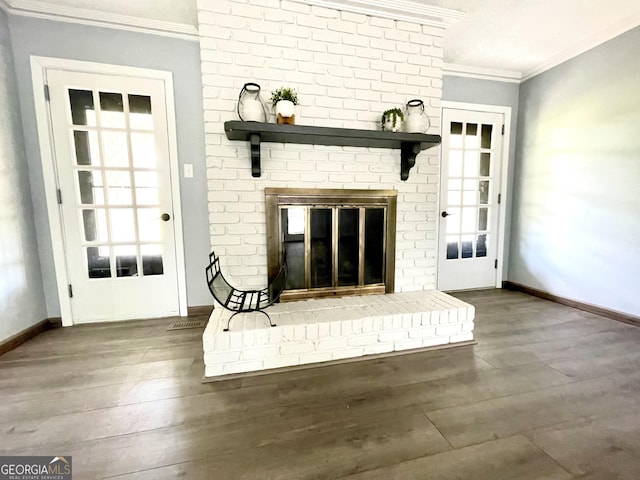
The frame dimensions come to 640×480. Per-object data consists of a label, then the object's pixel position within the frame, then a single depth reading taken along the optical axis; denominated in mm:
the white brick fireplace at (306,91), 1831
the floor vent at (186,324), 2203
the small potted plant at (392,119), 1938
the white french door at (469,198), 2914
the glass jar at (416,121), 1976
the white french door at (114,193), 2145
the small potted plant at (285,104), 1755
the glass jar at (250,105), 1719
